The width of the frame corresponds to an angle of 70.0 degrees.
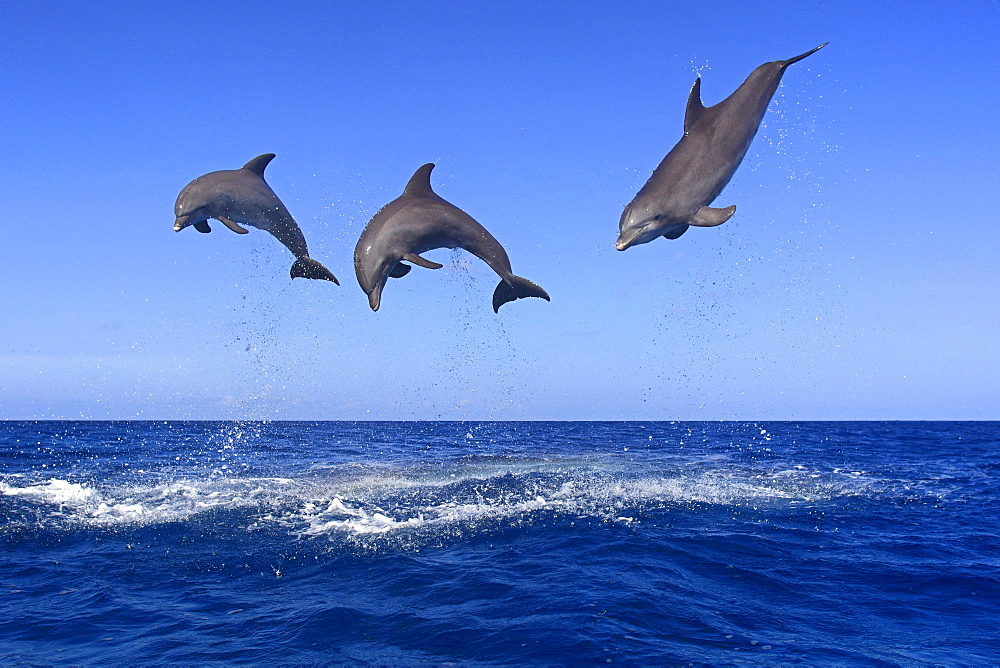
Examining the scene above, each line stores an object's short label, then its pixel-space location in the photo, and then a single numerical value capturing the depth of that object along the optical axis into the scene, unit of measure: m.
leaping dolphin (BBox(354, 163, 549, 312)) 7.79
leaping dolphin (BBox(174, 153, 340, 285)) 8.99
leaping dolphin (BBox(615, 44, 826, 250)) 5.82
